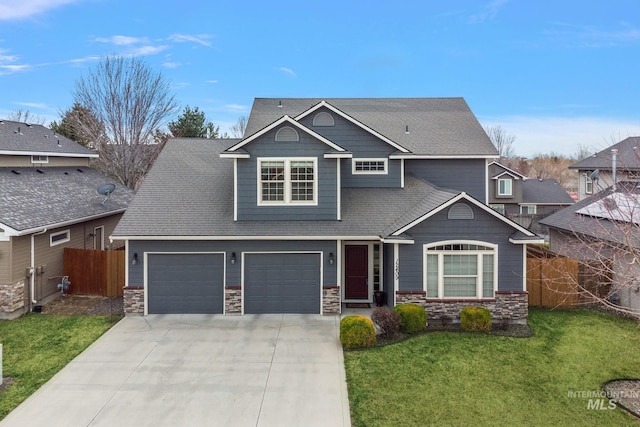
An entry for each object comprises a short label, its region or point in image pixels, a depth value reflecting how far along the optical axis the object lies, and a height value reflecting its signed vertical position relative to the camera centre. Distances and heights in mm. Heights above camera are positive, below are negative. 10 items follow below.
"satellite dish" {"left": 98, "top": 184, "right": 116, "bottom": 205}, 19148 +1085
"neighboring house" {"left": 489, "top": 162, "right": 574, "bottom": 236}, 35469 +1531
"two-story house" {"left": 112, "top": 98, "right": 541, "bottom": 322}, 12703 -670
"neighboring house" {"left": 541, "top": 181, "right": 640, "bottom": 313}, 10504 -598
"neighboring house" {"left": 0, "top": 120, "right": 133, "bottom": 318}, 13000 +150
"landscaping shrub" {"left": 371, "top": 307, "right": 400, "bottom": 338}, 11266 -2965
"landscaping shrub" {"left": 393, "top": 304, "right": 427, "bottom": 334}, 11594 -2995
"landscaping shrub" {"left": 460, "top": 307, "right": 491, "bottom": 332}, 11734 -3064
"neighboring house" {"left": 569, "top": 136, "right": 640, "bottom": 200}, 30234 +3914
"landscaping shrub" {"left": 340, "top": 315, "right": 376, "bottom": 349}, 10594 -3155
